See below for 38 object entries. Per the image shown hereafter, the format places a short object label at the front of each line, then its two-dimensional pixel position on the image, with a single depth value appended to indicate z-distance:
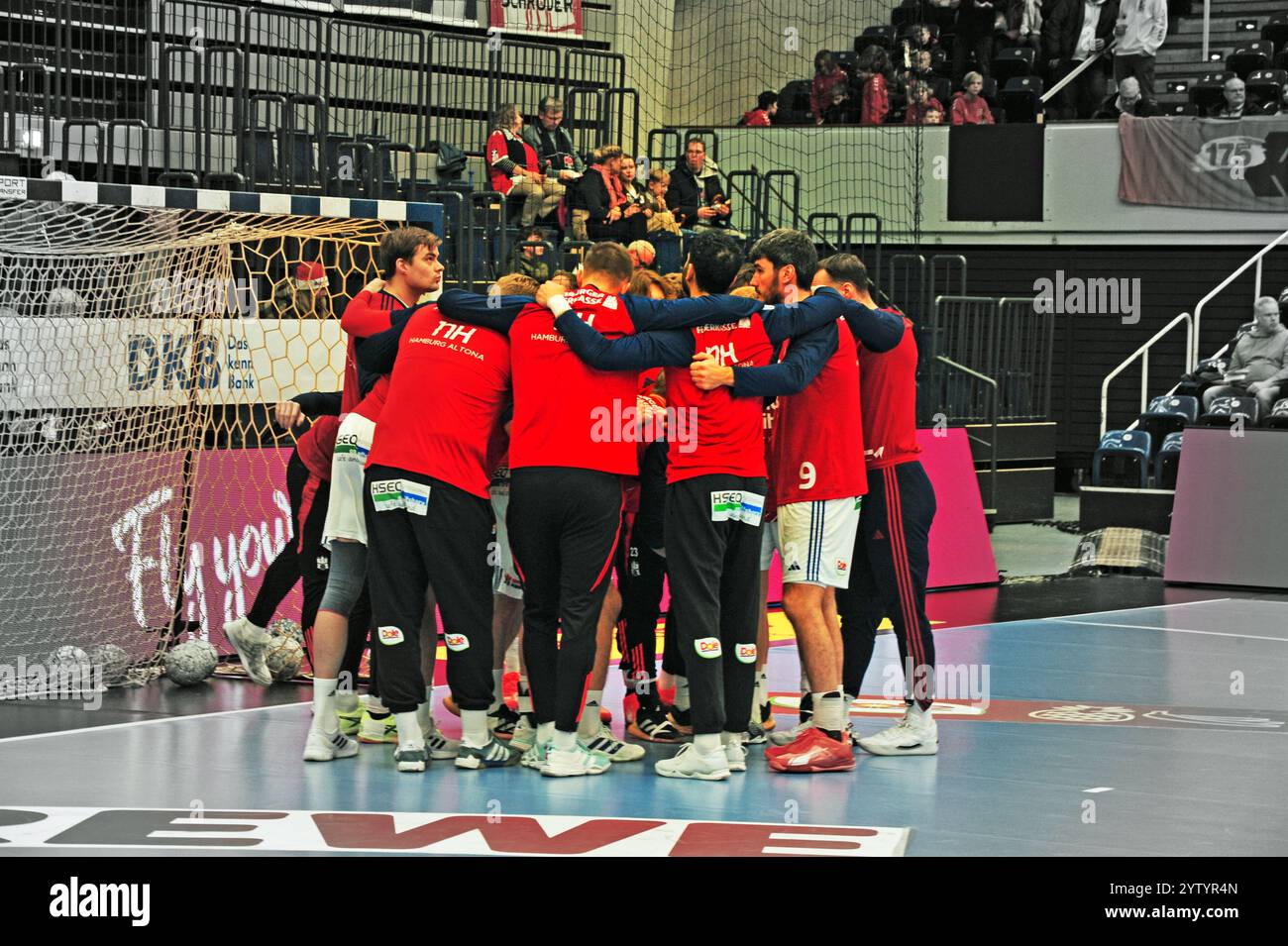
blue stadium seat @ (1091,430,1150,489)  17.20
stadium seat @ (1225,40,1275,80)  22.03
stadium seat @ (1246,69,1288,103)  21.28
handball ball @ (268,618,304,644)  9.52
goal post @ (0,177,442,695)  9.31
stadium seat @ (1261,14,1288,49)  22.92
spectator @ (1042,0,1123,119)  23.25
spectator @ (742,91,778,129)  22.83
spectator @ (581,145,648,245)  16.50
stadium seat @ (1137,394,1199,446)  17.78
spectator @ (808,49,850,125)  22.69
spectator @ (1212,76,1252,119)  20.92
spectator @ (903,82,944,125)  22.31
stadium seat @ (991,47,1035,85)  23.36
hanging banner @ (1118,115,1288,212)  21.03
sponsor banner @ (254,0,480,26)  19.98
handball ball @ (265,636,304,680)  9.31
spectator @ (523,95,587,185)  17.69
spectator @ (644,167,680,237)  16.67
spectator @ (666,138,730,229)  18.06
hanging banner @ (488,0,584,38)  21.17
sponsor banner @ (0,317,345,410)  9.48
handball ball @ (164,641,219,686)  9.14
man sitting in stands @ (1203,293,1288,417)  18.03
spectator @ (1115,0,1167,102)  22.62
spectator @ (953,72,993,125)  22.50
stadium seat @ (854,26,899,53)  24.08
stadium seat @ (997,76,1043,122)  22.56
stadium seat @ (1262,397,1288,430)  15.10
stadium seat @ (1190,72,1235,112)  21.70
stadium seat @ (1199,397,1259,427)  16.33
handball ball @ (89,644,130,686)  9.11
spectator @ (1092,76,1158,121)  22.05
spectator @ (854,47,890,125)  22.47
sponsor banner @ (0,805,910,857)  5.85
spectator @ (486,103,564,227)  16.81
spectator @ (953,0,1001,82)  23.94
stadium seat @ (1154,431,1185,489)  16.41
